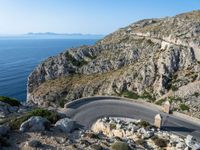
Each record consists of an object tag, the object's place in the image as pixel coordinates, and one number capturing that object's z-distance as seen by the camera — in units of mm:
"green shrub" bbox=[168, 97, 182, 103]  61800
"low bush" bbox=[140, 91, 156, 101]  67462
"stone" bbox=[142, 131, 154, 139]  30691
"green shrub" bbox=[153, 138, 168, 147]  28327
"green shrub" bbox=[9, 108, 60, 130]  27173
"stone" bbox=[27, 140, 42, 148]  23016
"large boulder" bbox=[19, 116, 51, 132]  26378
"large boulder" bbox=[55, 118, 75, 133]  27938
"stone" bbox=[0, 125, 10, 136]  24578
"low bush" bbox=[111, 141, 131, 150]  24109
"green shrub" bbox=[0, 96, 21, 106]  39700
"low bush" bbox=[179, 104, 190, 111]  58378
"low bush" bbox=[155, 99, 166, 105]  63750
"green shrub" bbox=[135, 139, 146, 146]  27853
